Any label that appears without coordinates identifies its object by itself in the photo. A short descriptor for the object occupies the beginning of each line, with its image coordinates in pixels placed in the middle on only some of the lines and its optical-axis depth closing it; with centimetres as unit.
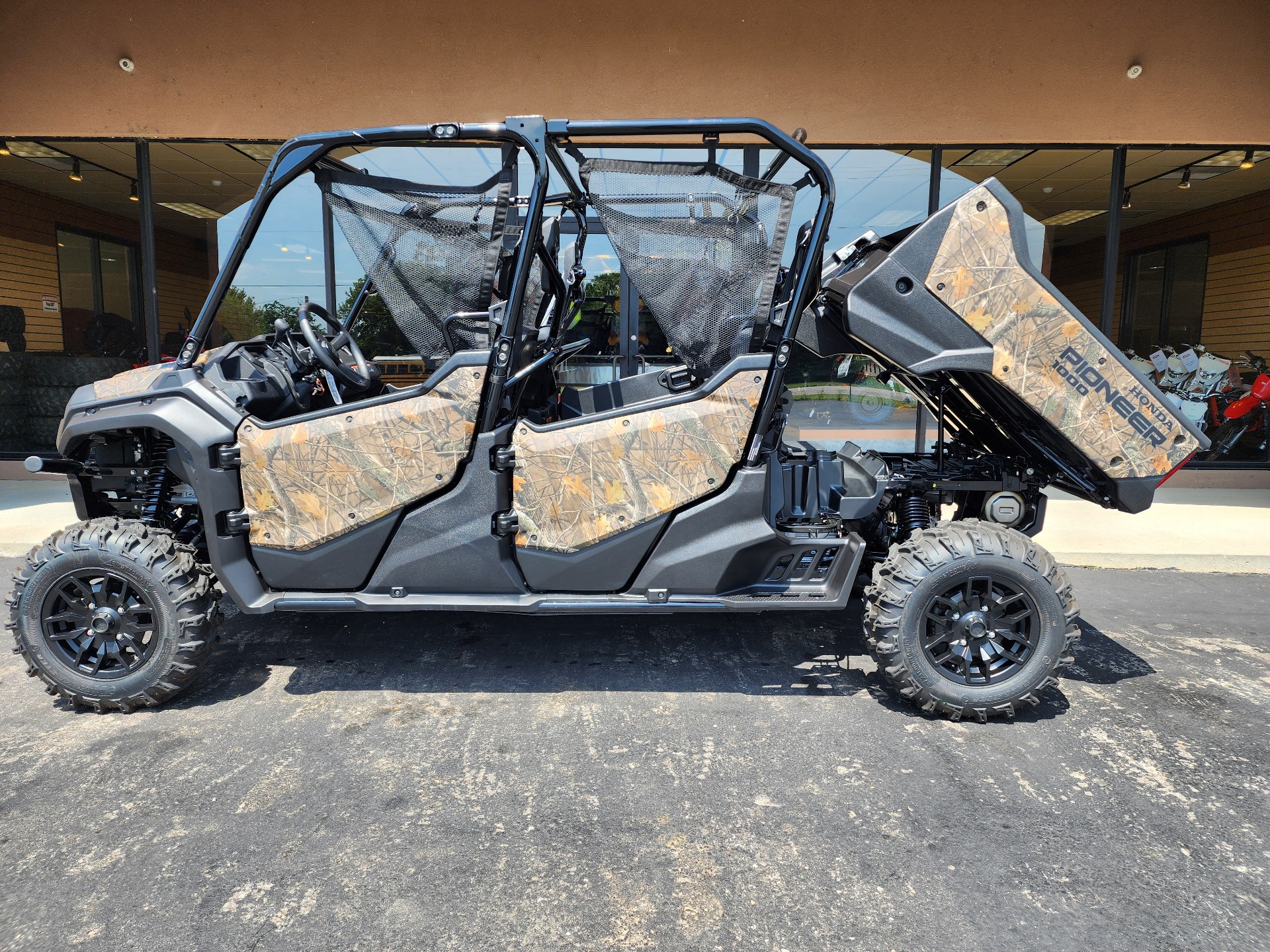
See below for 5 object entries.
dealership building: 712
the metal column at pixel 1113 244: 787
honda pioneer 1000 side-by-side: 305
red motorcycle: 944
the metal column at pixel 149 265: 813
